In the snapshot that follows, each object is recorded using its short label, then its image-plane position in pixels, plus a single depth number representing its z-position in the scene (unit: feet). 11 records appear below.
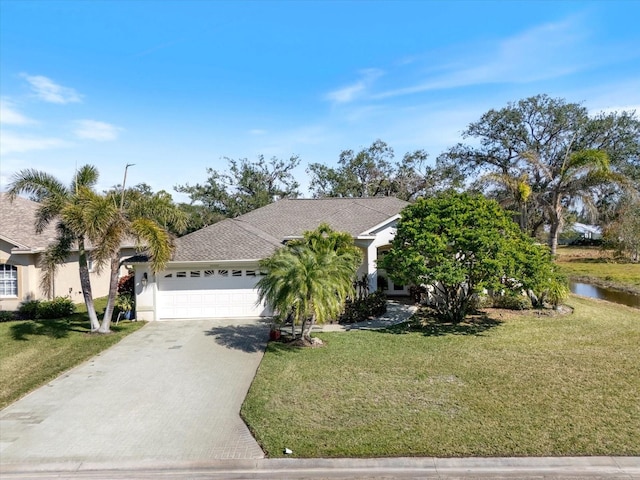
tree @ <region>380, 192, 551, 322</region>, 44.29
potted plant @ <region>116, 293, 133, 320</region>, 54.85
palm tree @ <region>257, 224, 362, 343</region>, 37.52
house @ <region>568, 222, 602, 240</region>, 218.18
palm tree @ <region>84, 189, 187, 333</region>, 42.47
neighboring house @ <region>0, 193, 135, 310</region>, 59.06
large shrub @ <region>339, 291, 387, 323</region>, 52.11
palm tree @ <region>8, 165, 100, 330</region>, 42.70
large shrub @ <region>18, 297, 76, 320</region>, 57.55
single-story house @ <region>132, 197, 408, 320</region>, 53.93
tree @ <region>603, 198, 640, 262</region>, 122.72
